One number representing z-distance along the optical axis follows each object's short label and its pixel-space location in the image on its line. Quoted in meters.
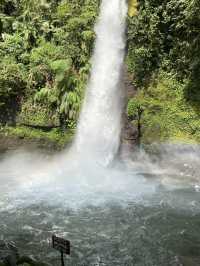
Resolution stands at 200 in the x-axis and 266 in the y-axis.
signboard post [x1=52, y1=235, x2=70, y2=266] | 10.84
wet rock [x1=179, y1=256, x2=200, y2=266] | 13.77
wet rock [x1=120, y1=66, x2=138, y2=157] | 23.23
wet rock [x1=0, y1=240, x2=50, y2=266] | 11.87
